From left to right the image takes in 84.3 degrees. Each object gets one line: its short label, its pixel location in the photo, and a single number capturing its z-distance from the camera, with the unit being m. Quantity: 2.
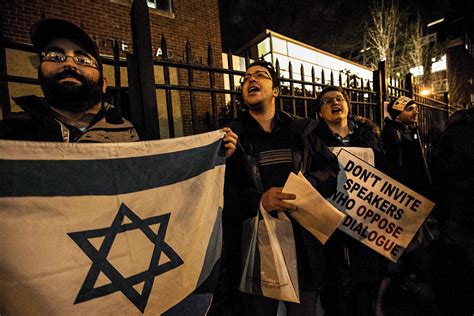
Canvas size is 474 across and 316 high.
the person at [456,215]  2.23
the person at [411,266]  2.55
